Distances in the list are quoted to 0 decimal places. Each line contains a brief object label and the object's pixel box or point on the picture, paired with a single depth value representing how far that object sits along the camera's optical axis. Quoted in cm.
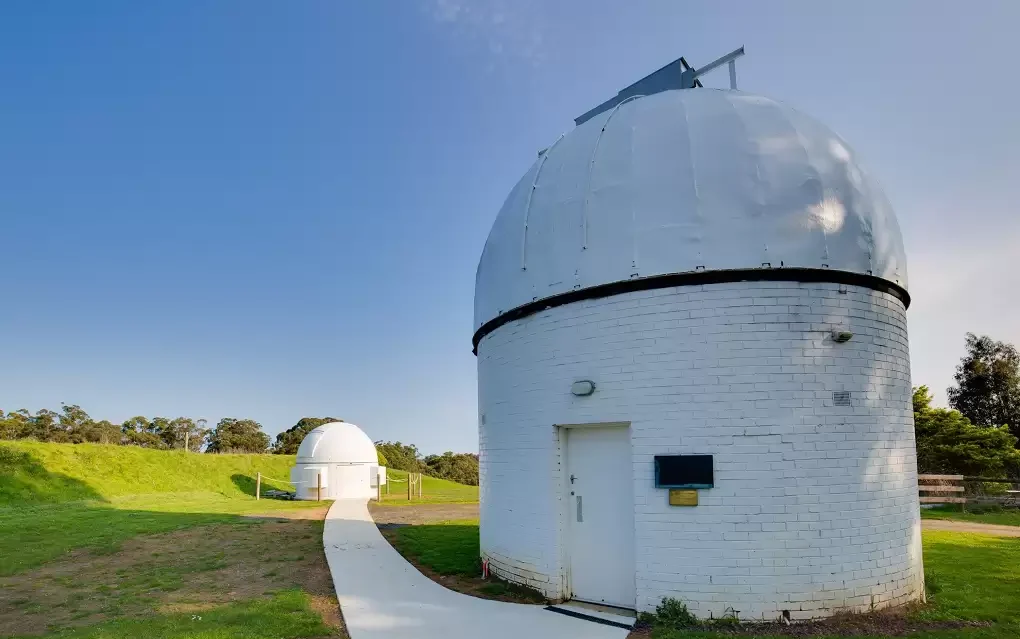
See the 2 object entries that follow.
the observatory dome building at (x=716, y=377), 660
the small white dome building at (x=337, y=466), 2883
